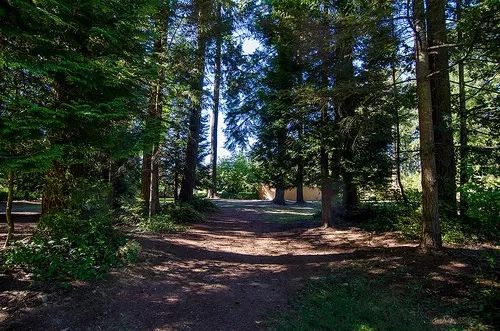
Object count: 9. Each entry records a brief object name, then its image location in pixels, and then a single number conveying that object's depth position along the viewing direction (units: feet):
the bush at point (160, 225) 34.53
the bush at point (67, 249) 18.51
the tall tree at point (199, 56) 37.73
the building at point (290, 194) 108.22
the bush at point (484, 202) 13.17
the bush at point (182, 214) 41.33
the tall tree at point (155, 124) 25.06
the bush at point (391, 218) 27.96
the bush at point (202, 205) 53.76
